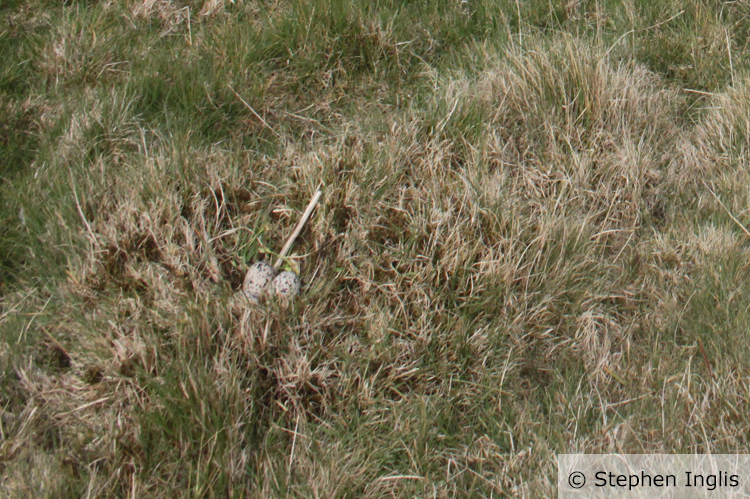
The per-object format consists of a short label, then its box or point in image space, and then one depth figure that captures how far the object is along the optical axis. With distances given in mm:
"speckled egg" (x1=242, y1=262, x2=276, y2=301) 4629
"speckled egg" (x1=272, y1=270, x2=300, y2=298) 4562
